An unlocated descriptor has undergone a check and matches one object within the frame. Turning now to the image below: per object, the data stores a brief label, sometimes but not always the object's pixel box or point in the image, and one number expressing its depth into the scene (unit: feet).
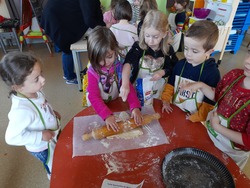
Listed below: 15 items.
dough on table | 2.88
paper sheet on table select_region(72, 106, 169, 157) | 2.68
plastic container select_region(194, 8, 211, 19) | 9.25
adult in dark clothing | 6.36
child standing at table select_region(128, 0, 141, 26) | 8.87
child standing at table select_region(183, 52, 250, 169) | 2.74
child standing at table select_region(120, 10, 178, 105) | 4.00
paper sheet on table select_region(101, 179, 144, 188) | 2.23
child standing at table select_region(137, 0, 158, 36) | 7.73
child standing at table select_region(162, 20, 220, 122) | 3.39
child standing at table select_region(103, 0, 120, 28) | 8.50
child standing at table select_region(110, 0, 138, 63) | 6.48
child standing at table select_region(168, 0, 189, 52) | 10.49
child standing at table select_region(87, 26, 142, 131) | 3.17
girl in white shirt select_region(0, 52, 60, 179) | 2.85
